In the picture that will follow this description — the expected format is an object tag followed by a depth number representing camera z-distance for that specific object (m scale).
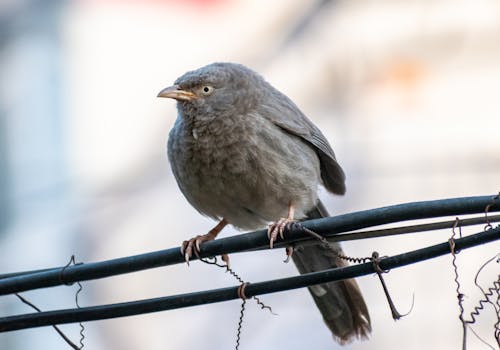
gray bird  12.85
